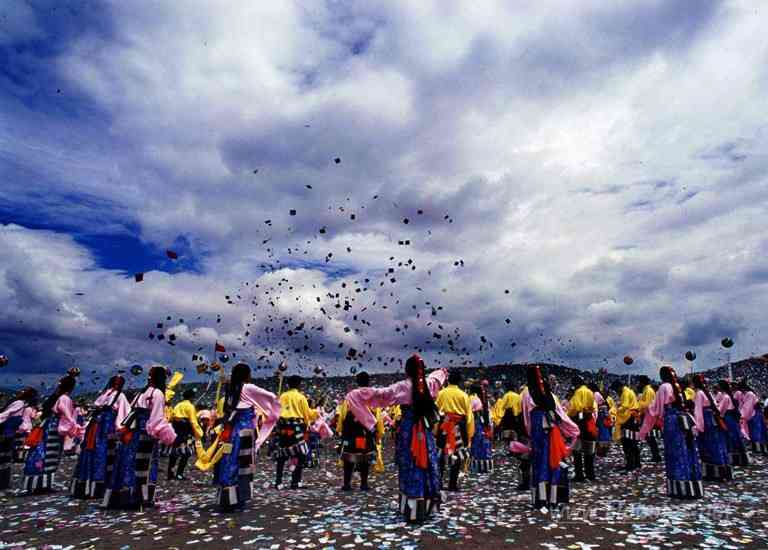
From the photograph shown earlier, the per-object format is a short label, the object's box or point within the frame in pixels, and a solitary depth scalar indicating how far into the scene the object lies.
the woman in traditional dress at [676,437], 10.42
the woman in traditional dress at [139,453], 9.82
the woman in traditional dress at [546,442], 9.31
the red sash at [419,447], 8.37
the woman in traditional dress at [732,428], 15.18
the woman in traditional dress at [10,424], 12.49
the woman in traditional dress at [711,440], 12.60
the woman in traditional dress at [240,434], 9.44
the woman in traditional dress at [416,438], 8.38
